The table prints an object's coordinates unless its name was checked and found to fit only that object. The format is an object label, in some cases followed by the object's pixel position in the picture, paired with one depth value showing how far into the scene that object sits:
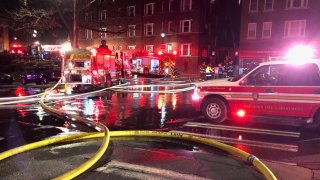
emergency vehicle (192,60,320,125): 8.16
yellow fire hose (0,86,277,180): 5.13
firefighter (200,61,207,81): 26.30
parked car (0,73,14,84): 25.11
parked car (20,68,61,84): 24.98
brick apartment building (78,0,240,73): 40.50
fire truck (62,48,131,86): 18.48
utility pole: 27.00
